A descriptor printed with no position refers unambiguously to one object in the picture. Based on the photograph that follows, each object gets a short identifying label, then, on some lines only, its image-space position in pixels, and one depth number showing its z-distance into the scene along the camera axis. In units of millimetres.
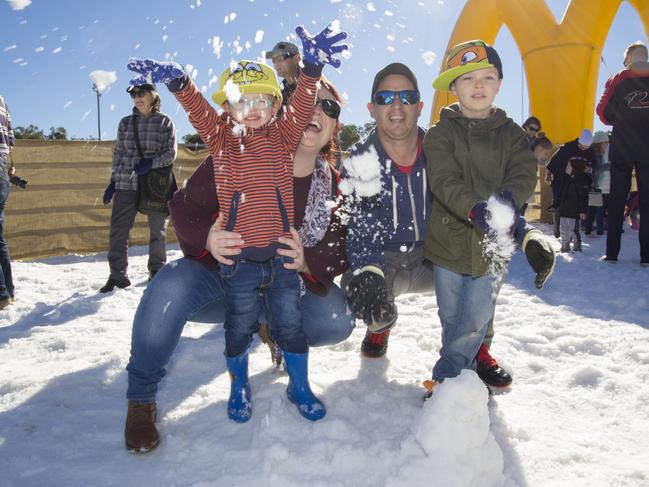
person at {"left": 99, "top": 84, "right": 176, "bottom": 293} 4465
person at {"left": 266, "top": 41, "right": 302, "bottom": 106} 3295
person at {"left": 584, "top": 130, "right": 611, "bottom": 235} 6961
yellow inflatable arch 9633
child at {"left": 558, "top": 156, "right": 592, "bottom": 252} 6176
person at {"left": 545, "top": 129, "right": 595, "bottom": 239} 6543
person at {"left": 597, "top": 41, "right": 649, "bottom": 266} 4945
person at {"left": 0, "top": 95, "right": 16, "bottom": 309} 3820
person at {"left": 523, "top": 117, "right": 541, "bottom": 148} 6762
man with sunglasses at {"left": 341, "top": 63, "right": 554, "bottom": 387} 2258
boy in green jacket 2092
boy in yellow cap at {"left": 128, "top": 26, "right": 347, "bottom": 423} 1931
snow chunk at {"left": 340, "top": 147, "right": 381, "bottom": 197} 2336
